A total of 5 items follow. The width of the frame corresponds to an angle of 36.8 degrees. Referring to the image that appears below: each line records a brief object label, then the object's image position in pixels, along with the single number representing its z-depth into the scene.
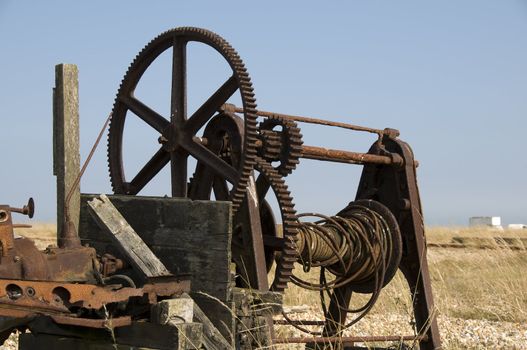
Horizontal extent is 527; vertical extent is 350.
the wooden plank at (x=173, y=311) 4.03
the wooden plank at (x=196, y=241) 4.40
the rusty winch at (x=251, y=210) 4.21
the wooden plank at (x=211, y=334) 4.25
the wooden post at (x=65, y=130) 6.50
